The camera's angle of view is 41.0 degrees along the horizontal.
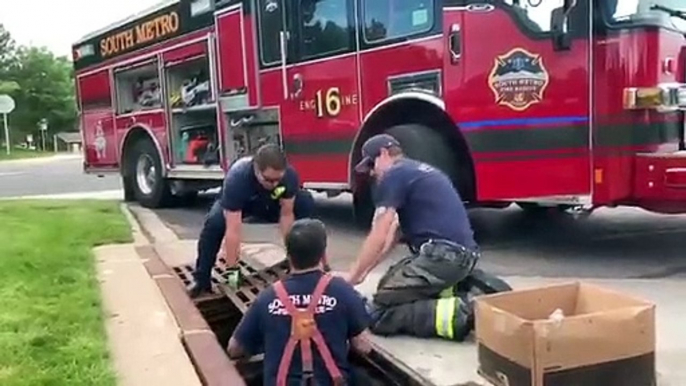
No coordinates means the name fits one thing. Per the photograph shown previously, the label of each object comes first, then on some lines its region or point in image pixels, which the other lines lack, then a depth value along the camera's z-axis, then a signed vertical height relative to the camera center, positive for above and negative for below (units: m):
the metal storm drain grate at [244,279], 5.94 -1.18
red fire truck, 6.30 +0.10
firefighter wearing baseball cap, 4.84 -0.79
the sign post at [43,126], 70.06 -0.38
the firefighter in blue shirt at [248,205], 5.61 -0.61
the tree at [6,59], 63.28 +4.85
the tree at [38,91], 69.00 +2.25
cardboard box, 3.62 -1.01
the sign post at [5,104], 47.73 +0.98
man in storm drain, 3.87 -0.89
